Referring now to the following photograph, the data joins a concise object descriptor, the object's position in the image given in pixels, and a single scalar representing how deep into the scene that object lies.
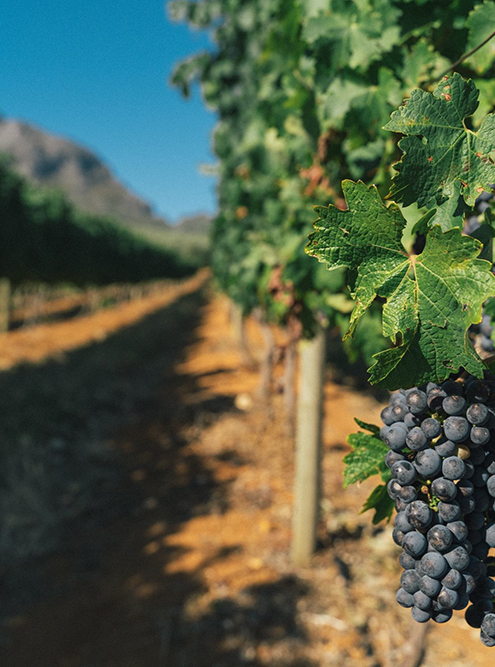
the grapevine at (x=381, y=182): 0.87
